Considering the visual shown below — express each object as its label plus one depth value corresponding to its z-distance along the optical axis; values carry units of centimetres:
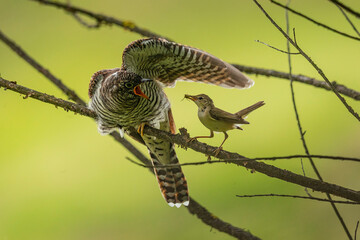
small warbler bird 623
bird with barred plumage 706
